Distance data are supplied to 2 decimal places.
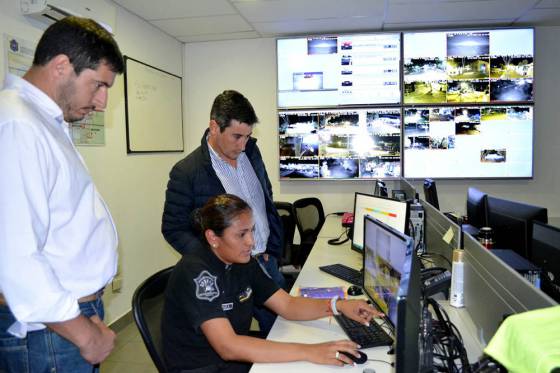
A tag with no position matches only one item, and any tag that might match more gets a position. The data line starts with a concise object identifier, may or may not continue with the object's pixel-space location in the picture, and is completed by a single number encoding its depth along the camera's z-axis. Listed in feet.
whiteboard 11.42
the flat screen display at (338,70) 13.24
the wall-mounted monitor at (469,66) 12.81
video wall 12.93
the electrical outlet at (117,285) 10.63
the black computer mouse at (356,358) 4.35
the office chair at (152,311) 4.52
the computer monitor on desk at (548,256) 4.70
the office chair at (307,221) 11.92
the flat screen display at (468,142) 13.03
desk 4.30
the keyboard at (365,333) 4.78
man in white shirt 3.32
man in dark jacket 6.77
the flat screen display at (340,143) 13.50
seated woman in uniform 4.44
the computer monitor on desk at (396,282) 2.68
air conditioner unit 7.93
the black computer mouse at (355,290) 6.46
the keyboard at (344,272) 7.12
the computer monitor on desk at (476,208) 7.63
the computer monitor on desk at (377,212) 6.79
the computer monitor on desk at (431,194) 9.80
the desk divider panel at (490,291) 3.70
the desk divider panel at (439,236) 6.29
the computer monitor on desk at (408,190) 9.74
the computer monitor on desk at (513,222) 6.01
